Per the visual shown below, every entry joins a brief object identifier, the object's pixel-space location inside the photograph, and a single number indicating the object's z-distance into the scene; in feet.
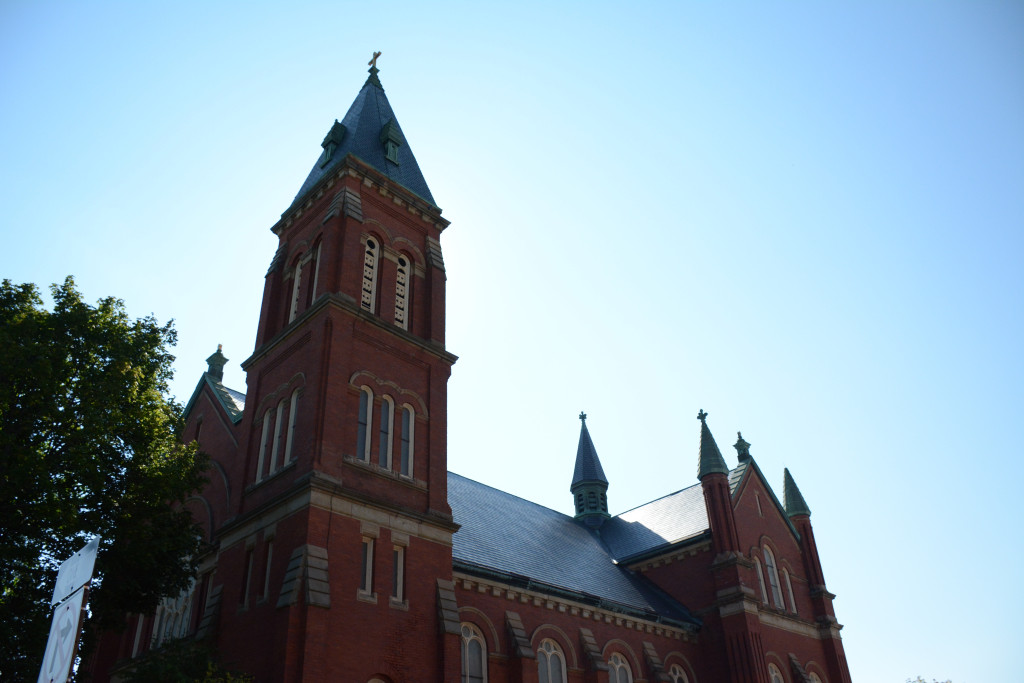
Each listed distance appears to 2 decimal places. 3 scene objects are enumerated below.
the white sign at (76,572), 35.53
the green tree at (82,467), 61.52
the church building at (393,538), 66.95
